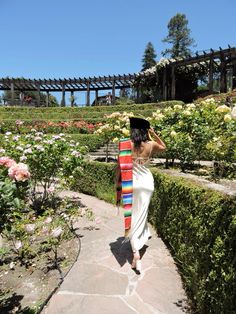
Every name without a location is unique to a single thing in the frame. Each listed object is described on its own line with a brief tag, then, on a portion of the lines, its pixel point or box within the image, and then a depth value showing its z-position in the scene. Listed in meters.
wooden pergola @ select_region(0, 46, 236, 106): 14.02
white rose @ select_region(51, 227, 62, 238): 2.51
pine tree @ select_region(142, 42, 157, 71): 32.59
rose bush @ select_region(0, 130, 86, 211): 4.00
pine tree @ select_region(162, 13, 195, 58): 32.49
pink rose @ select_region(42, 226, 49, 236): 2.81
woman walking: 2.56
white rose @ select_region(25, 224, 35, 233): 2.69
